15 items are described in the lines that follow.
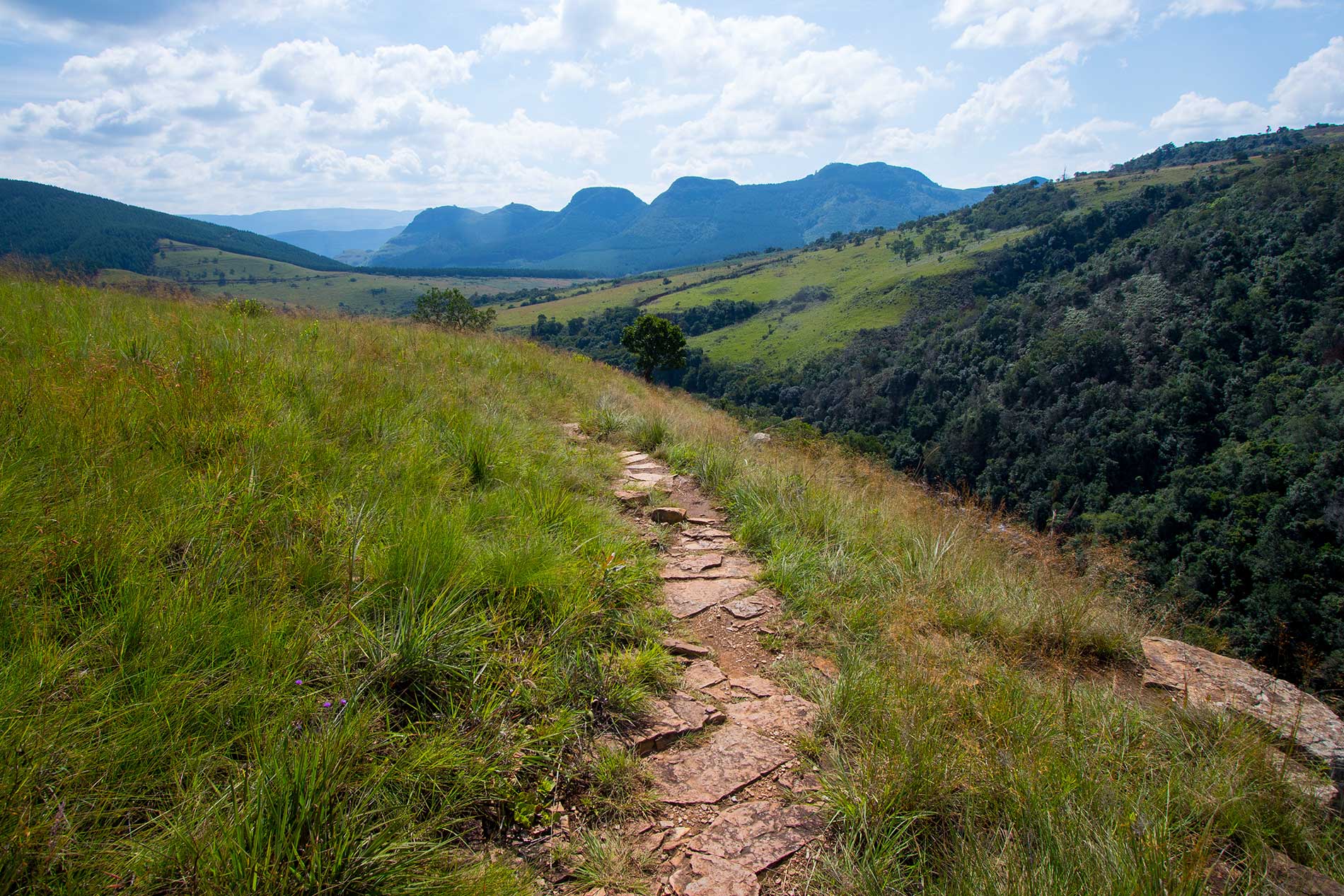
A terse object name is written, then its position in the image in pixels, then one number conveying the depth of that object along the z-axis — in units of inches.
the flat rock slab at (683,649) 119.8
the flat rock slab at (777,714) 102.0
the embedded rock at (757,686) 112.9
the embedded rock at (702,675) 112.4
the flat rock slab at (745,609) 140.1
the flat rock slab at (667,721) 95.0
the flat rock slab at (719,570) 157.6
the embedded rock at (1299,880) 72.6
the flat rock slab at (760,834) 77.7
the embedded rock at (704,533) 187.8
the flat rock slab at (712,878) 72.2
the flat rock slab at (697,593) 139.8
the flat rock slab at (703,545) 176.6
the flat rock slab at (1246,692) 116.5
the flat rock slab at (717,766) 87.5
